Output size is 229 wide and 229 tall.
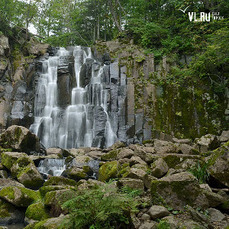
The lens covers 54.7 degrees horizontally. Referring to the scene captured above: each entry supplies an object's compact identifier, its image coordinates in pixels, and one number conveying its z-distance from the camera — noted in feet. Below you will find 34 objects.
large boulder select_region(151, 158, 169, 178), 22.29
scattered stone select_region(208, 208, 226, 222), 13.40
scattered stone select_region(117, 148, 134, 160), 31.68
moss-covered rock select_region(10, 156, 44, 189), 26.25
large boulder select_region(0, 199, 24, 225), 18.95
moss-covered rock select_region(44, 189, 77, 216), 17.14
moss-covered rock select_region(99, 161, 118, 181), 25.36
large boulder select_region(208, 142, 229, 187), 16.51
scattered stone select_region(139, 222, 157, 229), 12.56
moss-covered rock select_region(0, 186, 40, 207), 19.69
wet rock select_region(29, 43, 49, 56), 70.54
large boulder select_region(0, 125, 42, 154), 38.27
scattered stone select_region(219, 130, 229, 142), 40.42
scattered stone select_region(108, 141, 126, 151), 42.57
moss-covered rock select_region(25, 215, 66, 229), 13.76
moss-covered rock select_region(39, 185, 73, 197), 20.73
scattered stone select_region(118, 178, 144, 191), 17.76
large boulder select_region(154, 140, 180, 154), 33.06
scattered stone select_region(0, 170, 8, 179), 27.91
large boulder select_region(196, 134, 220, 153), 36.70
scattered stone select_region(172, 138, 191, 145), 44.11
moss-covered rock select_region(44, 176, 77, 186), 24.06
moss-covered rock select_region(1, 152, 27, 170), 29.61
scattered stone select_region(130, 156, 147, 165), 27.50
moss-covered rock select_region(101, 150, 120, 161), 33.94
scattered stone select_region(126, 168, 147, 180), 20.21
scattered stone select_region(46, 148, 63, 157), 40.93
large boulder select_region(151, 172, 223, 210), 14.74
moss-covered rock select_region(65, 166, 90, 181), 29.01
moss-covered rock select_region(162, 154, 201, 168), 24.63
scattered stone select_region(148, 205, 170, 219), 13.76
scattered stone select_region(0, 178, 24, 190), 23.78
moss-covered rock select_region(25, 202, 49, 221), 18.12
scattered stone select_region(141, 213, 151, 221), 13.73
